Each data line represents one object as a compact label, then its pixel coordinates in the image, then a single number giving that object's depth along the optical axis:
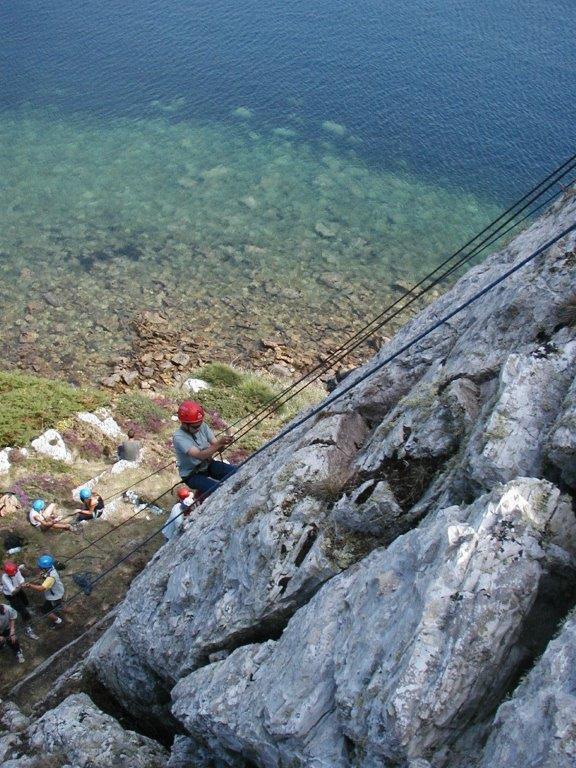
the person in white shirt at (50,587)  19.72
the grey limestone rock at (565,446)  9.04
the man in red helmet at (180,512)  19.31
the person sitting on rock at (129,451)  27.30
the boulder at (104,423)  28.58
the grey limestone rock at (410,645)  8.02
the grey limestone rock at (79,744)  12.42
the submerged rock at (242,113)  59.12
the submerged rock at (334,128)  57.94
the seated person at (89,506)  23.55
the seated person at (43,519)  22.81
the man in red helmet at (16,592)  19.36
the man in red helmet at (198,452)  15.93
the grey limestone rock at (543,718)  6.61
